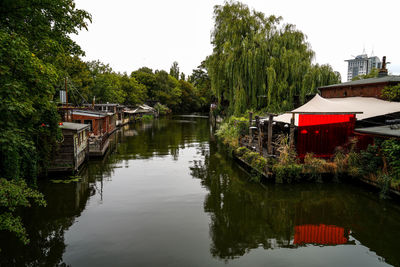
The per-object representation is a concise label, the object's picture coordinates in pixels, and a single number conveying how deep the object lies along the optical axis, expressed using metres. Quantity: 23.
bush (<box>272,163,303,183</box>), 14.83
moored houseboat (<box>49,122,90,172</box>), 16.64
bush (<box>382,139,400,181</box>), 12.38
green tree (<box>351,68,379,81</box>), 47.60
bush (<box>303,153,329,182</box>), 14.98
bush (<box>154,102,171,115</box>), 86.39
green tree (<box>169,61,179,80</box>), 130.62
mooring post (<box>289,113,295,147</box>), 15.02
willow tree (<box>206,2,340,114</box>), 26.23
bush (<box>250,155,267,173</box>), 15.85
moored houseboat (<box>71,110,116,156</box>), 23.19
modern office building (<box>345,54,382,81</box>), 183.57
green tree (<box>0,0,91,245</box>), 6.41
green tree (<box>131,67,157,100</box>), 89.62
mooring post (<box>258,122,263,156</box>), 17.25
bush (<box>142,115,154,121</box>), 70.09
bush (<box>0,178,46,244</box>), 5.94
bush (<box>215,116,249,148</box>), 24.05
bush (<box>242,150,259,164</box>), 17.08
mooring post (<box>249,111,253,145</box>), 20.28
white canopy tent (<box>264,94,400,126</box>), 16.20
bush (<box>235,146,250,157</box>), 19.89
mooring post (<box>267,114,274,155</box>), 15.73
